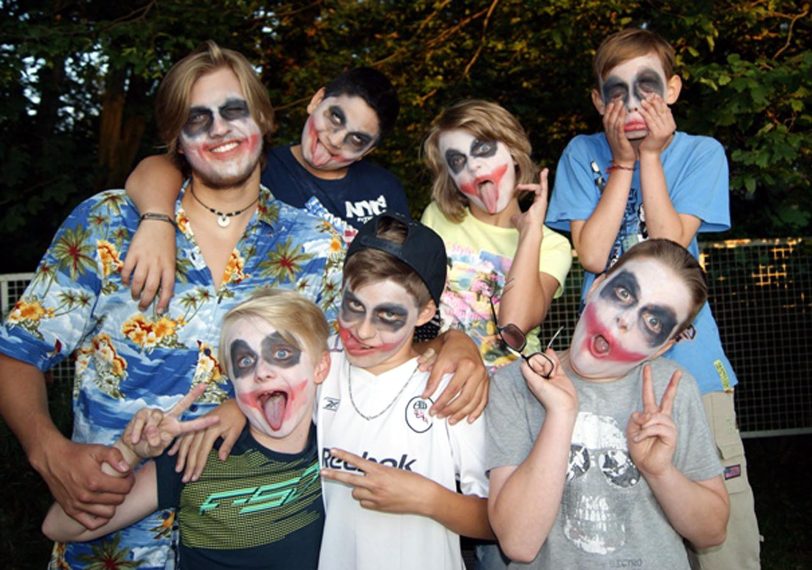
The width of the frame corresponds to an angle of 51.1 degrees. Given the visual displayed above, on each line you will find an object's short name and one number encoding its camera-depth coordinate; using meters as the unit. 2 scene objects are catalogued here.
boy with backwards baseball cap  2.24
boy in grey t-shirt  2.12
